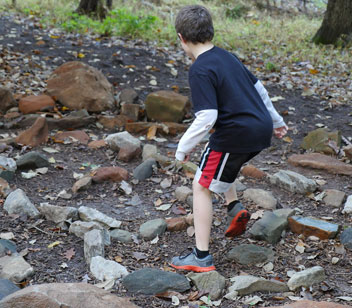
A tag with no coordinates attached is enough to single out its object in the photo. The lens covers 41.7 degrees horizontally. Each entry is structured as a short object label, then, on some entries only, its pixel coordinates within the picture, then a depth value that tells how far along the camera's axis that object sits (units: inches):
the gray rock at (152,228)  129.2
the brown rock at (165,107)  217.0
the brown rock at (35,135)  188.4
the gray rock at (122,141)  186.2
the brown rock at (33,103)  217.5
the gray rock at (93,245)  114.1
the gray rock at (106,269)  107.1
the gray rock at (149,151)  182.9
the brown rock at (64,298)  80.9
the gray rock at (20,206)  134.4
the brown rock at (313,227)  125.1
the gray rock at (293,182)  155.9
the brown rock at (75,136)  197.9
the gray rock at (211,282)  101.7
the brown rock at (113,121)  214.4
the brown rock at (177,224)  133.0
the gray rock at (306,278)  103.3
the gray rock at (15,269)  102.5
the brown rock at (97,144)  193.5
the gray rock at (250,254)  116.8
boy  101.8
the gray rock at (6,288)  92.6
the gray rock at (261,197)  146.6
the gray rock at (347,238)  120.6
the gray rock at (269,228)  125.9
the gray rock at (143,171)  169.3
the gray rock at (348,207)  141.0
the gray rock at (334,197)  147.6
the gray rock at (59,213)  132.3
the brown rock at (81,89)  224.8
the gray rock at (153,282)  102.0
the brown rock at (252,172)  170.6
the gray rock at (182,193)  153.6
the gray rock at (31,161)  166.2
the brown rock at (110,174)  162.9
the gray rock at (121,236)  126.4
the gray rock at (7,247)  113.0
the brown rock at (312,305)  86.4
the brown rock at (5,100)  216.2
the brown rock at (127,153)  182.7
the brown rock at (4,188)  145.5
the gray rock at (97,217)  131.9
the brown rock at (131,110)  218.7
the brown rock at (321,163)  171.6
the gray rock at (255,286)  101.4
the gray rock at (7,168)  156.9
